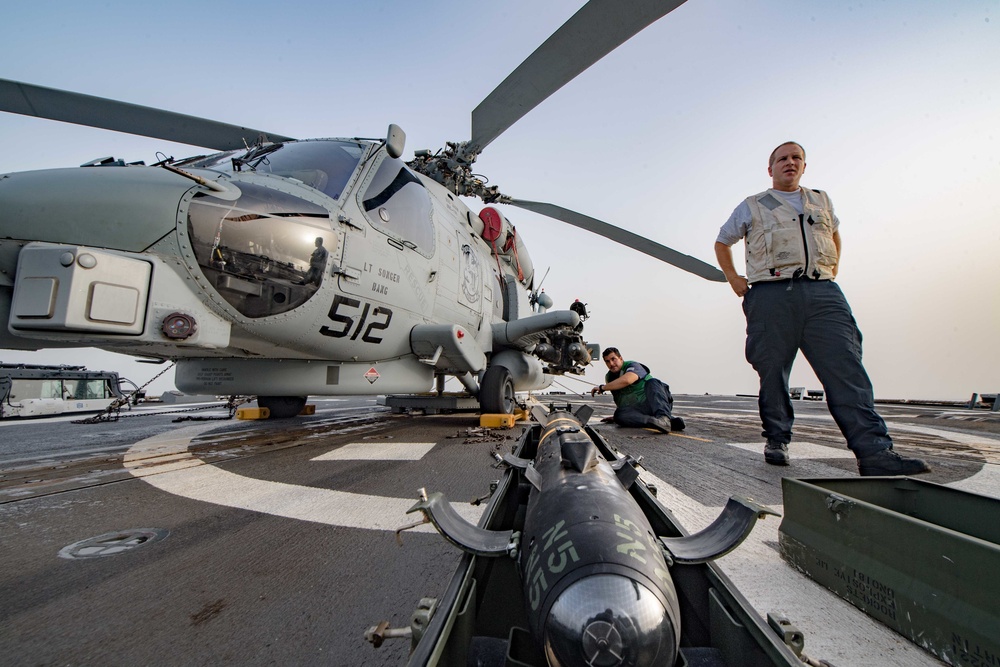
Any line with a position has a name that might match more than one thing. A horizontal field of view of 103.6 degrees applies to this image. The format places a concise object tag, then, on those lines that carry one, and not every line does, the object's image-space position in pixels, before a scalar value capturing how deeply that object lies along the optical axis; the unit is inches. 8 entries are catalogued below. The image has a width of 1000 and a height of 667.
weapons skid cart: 30.5
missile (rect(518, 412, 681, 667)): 30.5
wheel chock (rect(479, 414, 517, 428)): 222.7
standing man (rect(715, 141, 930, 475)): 108.8
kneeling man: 225.3
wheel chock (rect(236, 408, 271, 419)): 258.8
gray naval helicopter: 101.1
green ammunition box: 39.1
